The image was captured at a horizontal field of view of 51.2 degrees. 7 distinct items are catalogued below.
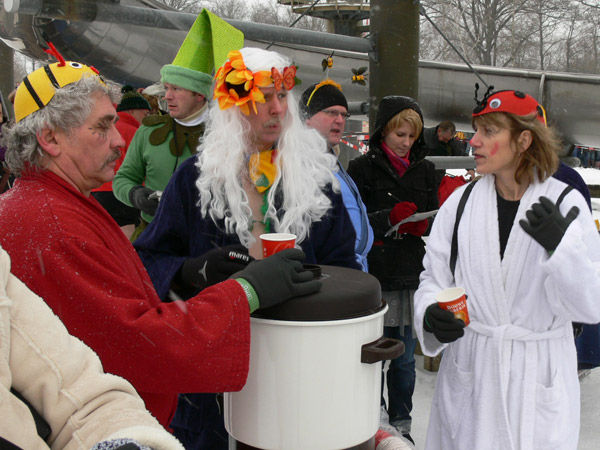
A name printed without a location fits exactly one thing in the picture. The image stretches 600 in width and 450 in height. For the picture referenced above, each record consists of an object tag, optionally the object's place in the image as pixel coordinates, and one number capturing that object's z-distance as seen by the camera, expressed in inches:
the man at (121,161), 197.5
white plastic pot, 59.3
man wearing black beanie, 156.4
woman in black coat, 143.9
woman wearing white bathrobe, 87.0
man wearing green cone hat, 121.9
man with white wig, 87.2
